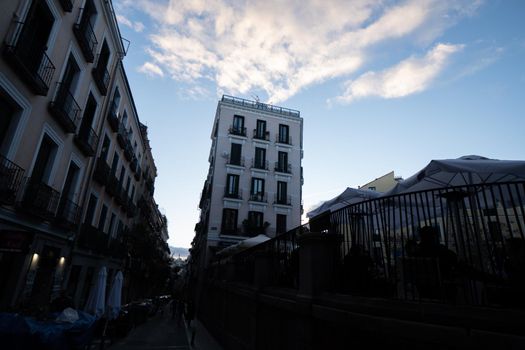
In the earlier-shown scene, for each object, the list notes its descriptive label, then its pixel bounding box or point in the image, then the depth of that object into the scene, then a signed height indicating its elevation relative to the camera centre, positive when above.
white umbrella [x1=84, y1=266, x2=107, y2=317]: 10.47 -1.34
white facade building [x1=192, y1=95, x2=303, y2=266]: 26.80 +9.47
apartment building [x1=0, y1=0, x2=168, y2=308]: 8.30 +4.43
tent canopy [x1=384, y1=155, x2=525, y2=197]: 4.87 +2.05
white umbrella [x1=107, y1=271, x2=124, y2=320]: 11.70 -1.44
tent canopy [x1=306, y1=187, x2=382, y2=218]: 8.51 +2.27
